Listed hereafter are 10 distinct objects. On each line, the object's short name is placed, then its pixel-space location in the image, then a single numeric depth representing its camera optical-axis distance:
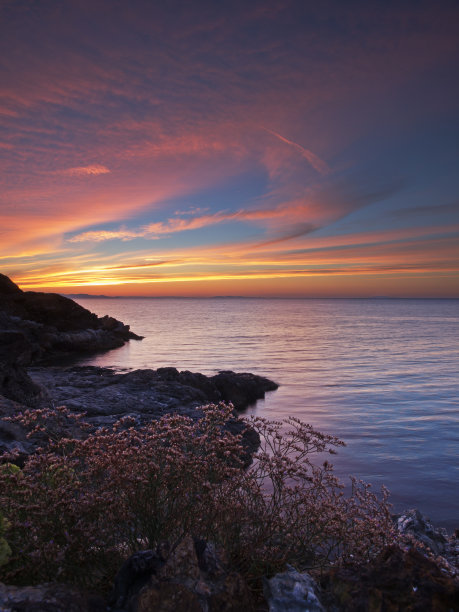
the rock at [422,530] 7.42
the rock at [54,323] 45.31
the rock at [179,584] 2.77
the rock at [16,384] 12.12
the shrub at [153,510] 3.37
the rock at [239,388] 21.66
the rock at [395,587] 2.85
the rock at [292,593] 2.97
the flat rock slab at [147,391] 13.63
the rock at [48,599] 2.62
